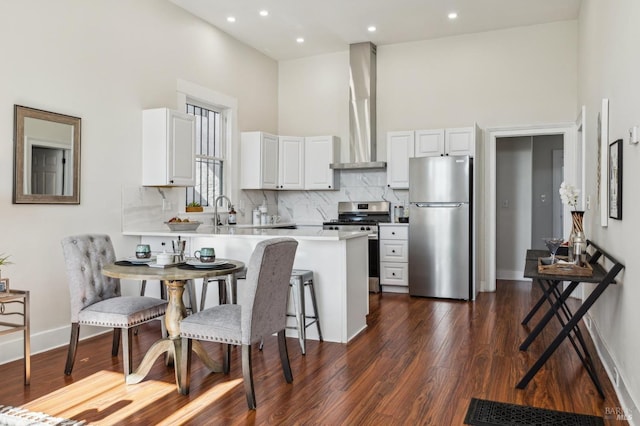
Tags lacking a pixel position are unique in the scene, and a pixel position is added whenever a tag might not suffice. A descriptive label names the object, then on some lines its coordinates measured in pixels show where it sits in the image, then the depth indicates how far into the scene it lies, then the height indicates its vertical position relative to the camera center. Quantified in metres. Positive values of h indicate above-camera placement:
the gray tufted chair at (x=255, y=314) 2.81 -0.62
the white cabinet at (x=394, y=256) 6.33 -0.57
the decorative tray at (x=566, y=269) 3.00 -0.34
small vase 3.65 -0.19
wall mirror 3.77 +0.41
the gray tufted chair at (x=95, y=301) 3.22 -0.63
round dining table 2.92 -0.56
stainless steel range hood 6.91 +1.49
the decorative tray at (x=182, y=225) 4.71 -0.15
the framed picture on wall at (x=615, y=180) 2.98 +0.21
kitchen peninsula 4.05 -0.43
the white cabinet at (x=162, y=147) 4.91 +0.62
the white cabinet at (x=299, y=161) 6.90 +0.70
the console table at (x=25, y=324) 3.07 -0.73
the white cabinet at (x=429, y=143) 6.30 +0.89
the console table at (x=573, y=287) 2.87 -0.49
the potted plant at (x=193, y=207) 5.70 +0.03
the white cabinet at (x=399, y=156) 6.52 +0.73
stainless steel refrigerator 5.91 -0.17
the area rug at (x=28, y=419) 2.55 -1.10
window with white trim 6.03 +0.68
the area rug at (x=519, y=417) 2.58 -1.08
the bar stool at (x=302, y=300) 3.79 -0.70
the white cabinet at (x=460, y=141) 6.14 +0.89
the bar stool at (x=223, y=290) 4.18 -0.69
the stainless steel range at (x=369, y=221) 6.44 -0.12
